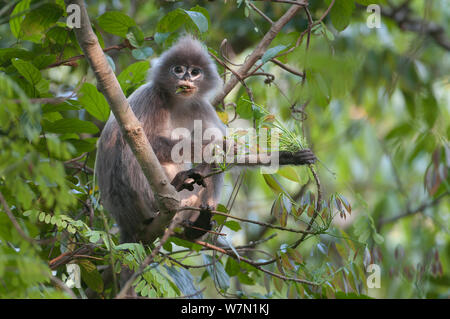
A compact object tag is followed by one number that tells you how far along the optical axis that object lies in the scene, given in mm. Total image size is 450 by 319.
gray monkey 3541
